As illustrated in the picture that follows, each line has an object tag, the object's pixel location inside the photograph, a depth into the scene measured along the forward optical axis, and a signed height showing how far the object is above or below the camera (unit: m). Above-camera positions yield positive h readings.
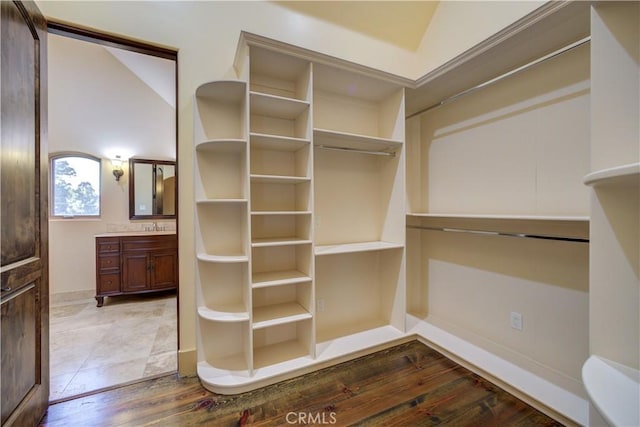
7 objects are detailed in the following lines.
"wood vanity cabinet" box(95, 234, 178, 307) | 3.43 -0.71
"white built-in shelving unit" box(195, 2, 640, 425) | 1.71 +0.02
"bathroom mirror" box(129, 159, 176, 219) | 3.99 +0.38
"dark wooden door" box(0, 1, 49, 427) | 1.25 -0.02
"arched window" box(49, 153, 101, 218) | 3.63 +0.39
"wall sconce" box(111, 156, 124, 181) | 3.85 +0.70
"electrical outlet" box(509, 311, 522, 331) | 1.96 -0.83
